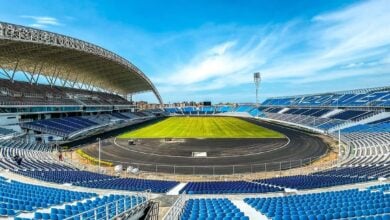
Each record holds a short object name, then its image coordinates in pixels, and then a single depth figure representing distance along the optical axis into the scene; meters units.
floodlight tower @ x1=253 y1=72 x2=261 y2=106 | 125.25
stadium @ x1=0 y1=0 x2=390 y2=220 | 13.72
